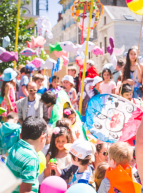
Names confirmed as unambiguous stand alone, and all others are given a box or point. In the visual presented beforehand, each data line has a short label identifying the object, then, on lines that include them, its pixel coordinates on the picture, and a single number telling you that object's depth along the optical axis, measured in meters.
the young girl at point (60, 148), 2.62
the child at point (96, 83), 4.52
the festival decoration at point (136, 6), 1.79
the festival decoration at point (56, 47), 6.30
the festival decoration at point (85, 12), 5.31
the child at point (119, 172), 1.79
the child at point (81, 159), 2.15
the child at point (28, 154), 1.63
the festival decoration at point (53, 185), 1.76
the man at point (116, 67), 5.10
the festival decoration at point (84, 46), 5.80
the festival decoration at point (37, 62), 6.34
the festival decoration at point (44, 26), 7.18
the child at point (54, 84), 4.95
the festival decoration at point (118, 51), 7.39
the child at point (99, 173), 2.15
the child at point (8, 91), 4.20
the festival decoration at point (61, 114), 3.18
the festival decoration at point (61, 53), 6.71
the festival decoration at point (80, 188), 1.64
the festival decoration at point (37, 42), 7.13
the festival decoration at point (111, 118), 2.41
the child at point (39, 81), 4.57
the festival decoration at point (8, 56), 5.55
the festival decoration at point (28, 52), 7.12
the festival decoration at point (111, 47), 6.44
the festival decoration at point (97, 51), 7.30
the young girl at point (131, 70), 4.09
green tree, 9.09
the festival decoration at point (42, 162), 2.18
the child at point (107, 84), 4.38
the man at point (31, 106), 3.75
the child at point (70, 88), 4.44
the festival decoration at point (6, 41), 6.24
